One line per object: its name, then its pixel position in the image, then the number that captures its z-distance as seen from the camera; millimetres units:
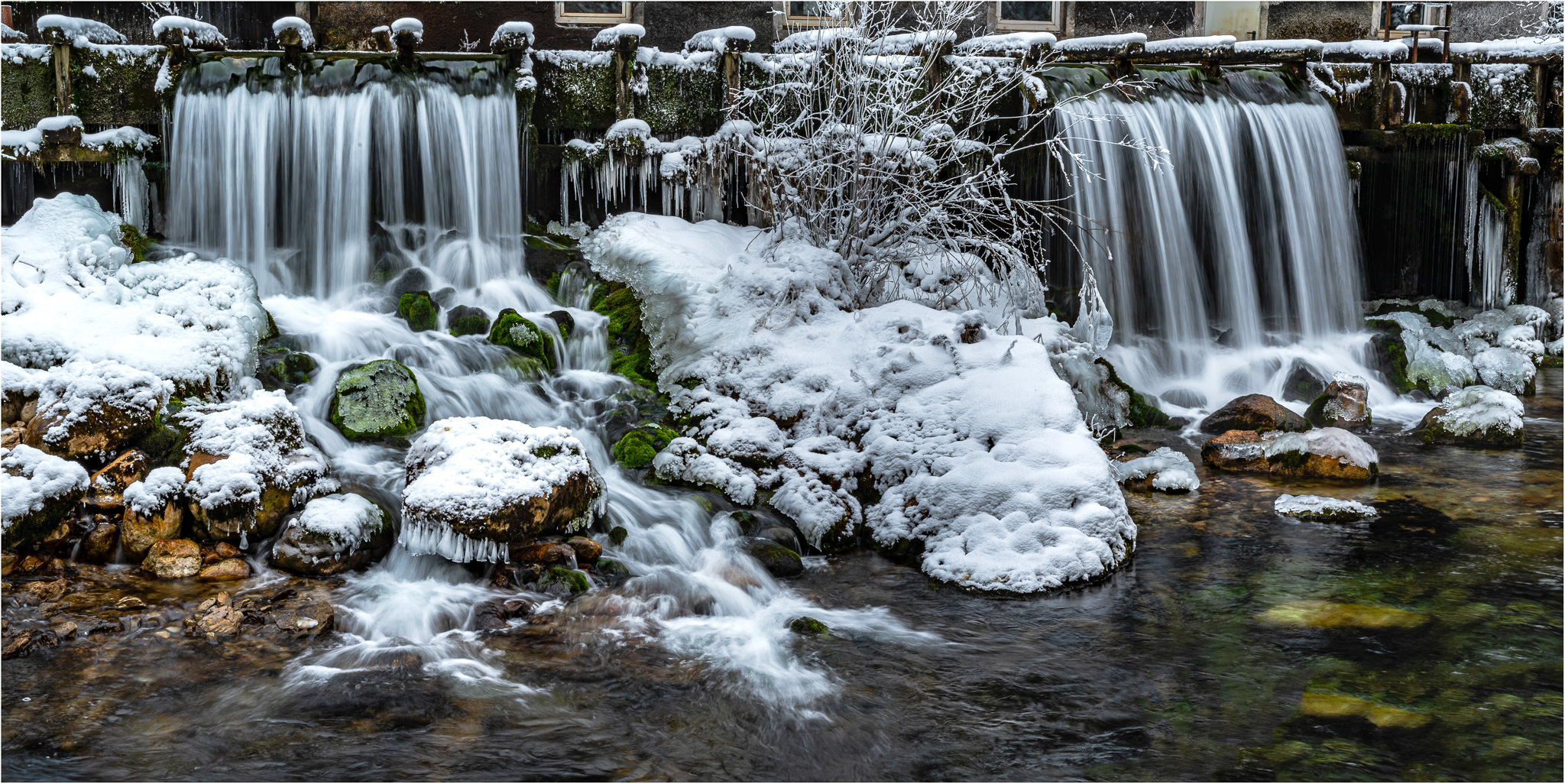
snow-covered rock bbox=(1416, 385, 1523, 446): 8188
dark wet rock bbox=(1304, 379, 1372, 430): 8898
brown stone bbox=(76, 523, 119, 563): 5430
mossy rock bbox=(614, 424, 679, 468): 6762
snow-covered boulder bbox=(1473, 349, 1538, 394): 10016
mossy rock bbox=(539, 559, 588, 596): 5344
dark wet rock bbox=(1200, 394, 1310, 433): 8352
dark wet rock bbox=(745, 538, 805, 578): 5711
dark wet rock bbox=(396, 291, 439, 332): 8227
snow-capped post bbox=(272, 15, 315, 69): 9414
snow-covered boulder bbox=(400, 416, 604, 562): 5473
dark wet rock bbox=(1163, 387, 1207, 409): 9383
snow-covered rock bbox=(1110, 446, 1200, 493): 7055
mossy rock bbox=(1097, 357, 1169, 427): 8688
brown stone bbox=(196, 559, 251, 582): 5312
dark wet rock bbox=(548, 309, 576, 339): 8242
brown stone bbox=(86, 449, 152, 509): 5645
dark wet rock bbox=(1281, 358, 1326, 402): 9609
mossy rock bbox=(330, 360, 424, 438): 6766
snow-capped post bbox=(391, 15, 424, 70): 9453
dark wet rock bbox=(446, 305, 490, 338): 8125
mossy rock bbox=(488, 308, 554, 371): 7895
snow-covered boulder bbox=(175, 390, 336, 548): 5535
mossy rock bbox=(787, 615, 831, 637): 5008
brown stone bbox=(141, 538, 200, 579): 5324
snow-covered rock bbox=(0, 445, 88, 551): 5277
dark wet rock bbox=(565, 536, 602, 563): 5625
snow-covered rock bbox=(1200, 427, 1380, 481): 7293
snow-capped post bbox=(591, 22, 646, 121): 10172
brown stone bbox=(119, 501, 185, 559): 5449
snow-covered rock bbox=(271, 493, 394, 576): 5398
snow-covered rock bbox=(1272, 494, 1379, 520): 6535
